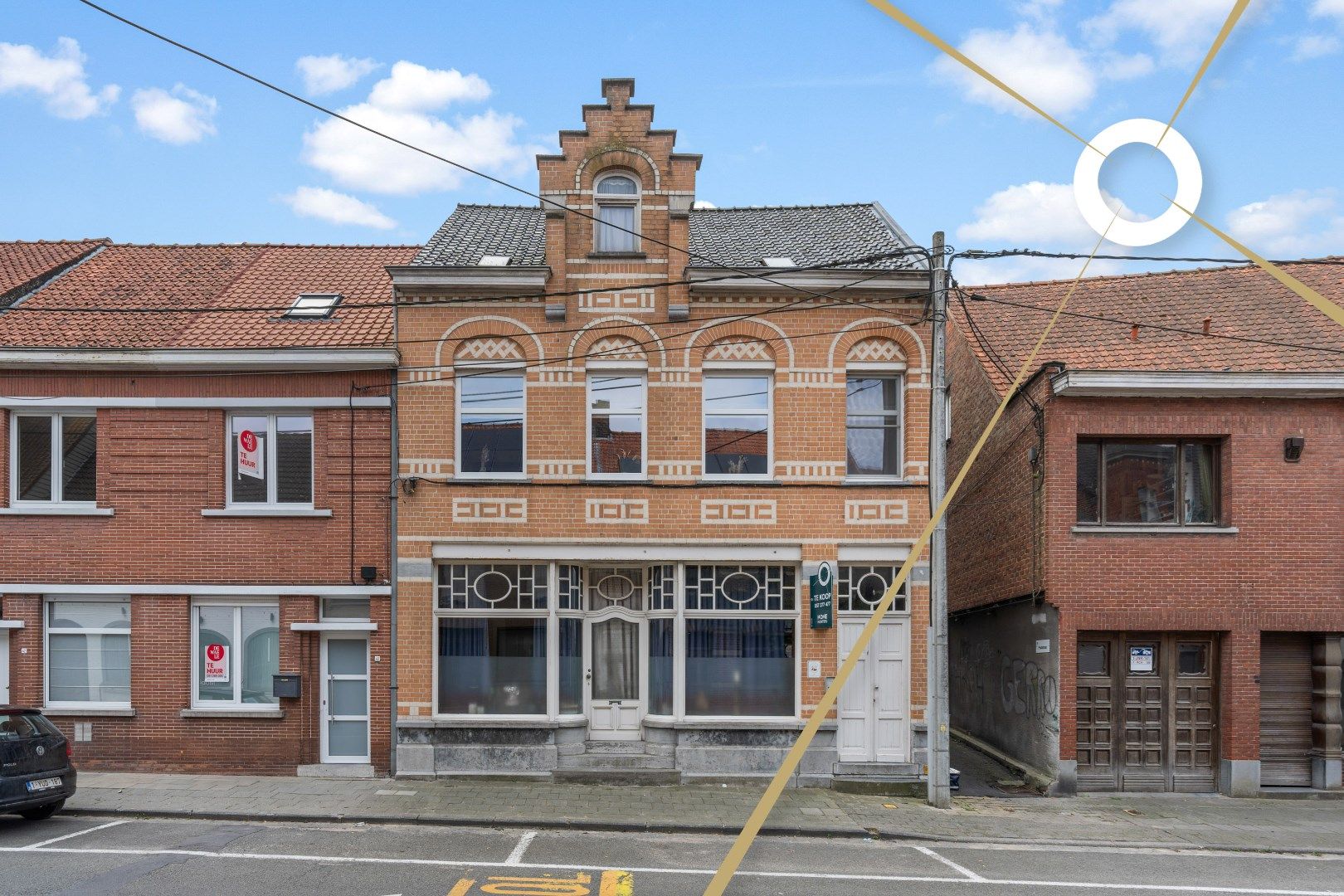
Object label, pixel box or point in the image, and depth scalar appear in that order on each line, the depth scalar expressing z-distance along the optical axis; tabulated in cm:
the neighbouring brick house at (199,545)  1482
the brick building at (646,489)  1481
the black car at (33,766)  1109
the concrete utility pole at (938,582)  1348
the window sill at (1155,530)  1491
